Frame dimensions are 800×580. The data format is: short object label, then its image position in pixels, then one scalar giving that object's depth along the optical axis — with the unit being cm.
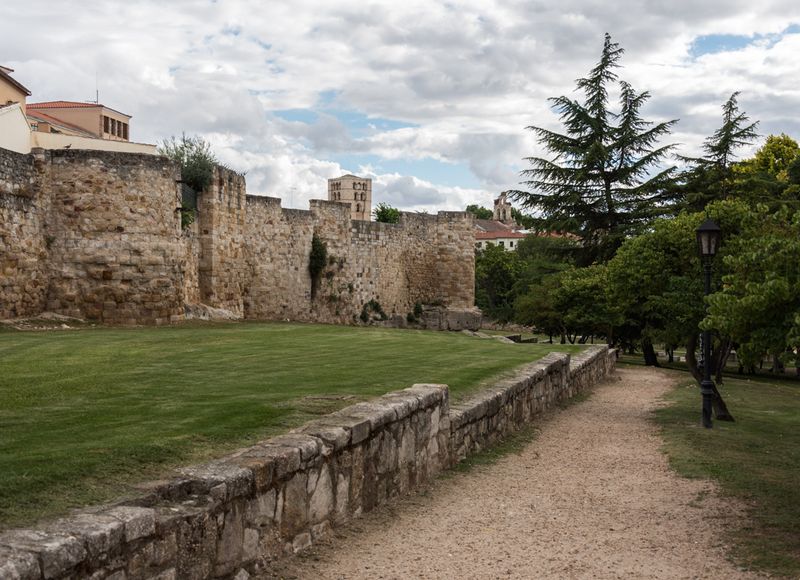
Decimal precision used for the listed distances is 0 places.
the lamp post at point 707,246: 1507
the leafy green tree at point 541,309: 3644
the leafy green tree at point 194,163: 2683
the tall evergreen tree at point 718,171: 3750
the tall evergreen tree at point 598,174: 3759
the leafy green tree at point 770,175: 3612
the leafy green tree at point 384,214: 7644
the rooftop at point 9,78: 4312
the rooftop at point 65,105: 5328
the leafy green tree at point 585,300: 3203
